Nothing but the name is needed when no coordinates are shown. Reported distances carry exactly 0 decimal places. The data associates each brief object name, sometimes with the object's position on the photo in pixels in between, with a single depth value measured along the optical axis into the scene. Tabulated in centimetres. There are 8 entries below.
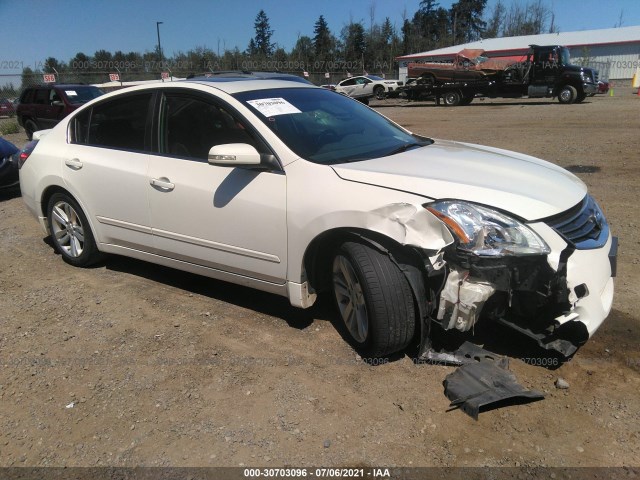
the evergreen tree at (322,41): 7124
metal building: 5012
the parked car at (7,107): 2903
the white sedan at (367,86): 2941
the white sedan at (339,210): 275
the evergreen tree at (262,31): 8239
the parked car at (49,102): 1481
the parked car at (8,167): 841
